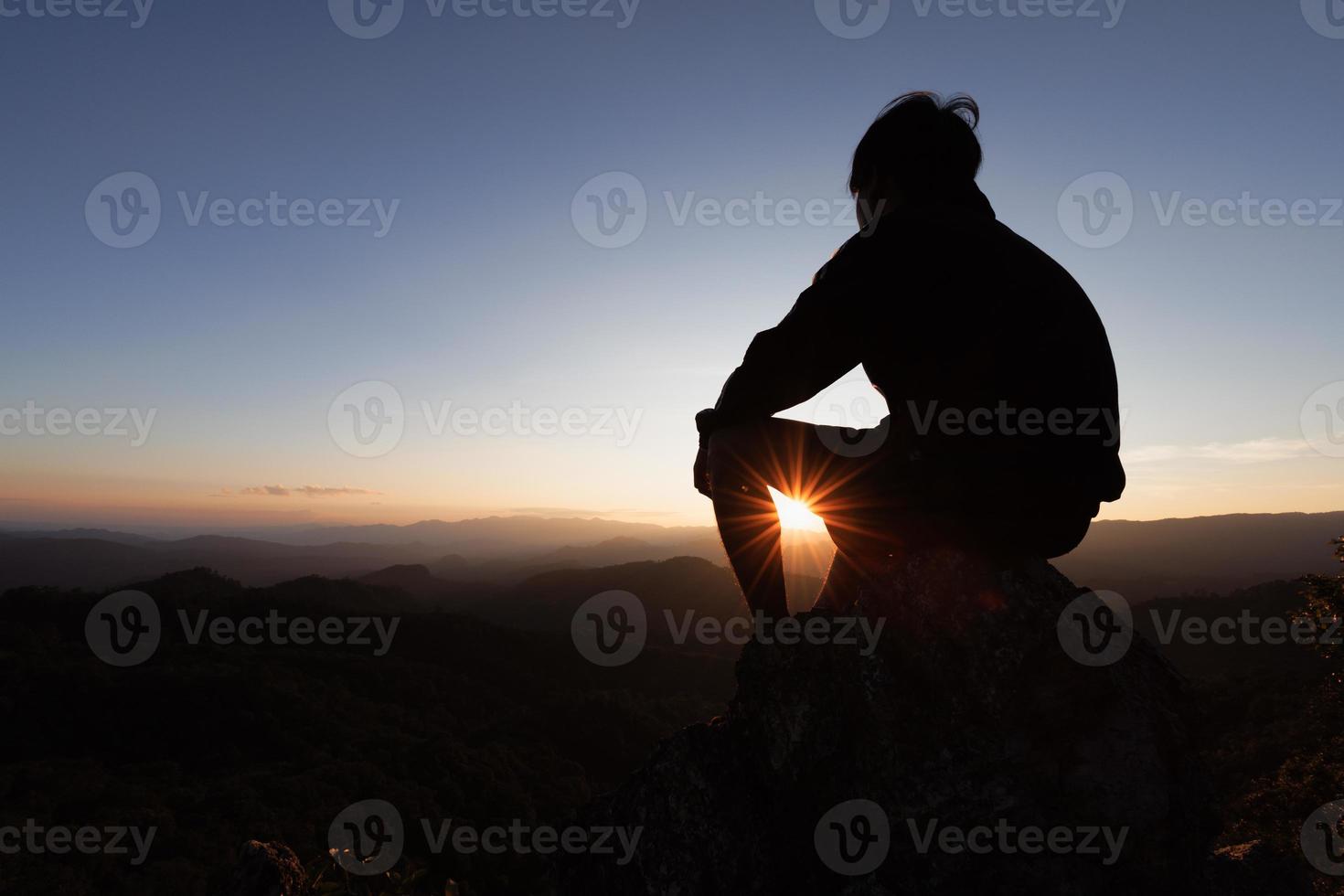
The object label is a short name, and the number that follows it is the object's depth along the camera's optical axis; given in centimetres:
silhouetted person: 263
